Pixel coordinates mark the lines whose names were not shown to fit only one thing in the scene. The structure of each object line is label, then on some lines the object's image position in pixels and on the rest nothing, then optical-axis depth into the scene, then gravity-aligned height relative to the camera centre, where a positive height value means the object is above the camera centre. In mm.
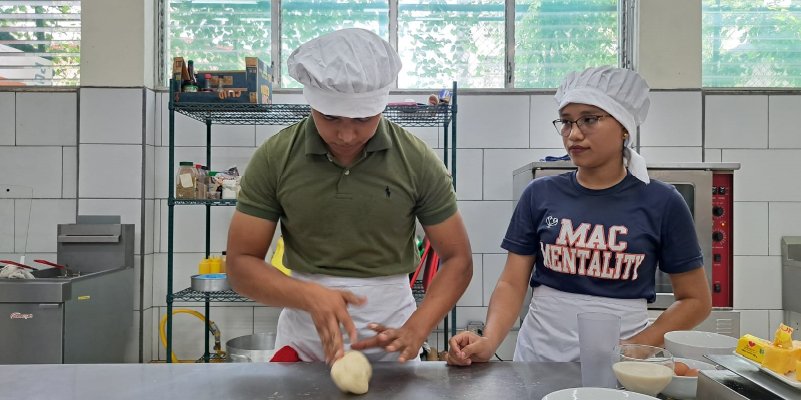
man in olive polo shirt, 1167 -18
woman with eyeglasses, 1306 -95
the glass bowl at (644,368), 800 -249
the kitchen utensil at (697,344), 909 -245
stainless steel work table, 935 -338
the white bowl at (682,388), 857 -296
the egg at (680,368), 876 -270
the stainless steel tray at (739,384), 724 -254
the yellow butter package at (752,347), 780 -212
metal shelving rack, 2527 +415
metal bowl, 2473 -395
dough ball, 918 -301
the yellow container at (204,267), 2607 -336
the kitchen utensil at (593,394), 795 -288
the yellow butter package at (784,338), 757 -188
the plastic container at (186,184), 2547 +63
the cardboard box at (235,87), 2498 +517
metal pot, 2455 -718
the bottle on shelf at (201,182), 2571 +74
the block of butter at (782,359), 740 -214
